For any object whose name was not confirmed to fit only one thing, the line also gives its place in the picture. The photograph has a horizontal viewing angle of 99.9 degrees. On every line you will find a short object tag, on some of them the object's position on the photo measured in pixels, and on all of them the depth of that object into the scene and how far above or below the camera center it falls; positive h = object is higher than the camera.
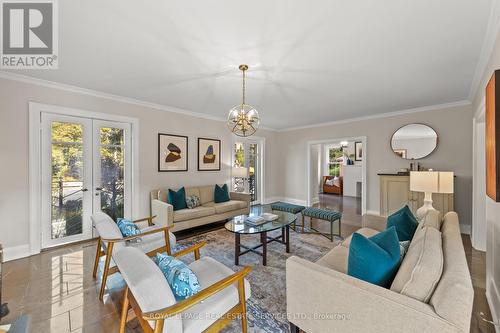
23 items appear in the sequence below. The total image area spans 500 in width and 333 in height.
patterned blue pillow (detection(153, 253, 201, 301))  1.31 -0.73
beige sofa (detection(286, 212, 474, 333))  0.95 -0.69
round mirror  4.38 +0.52
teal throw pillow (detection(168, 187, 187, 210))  4.05 -0.65
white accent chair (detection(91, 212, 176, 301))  2.04 -0.87
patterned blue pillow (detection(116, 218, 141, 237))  2.31 -0.70
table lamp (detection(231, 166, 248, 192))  5.44 -0.17
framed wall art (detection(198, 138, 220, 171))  5.05 +0.27
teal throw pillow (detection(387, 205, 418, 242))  1.97 -0.57
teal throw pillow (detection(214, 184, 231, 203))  4.79 -0.66
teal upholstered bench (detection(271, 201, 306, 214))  4.06 -0.84
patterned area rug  1.78 -1.30
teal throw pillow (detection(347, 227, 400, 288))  1.28 -0.59
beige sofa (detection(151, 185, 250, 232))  3.68 -0.86
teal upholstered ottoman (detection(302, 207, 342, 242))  3.54 -0.87
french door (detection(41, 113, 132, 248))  3.21 -0.14
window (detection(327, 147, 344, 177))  9.98 +0.29
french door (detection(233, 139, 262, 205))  6.06 +0.07
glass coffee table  2.73 -0.85
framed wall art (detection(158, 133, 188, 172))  4.40 +0.28
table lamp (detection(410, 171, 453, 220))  2.59 -0.23
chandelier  2.75 +0.63
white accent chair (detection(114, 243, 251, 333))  1.14 -0.86
